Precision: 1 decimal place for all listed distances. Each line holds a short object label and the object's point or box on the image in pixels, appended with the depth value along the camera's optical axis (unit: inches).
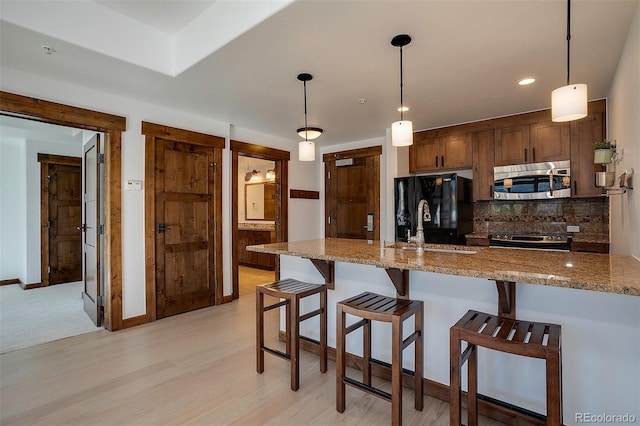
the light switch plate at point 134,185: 133.3
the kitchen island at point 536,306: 56.6
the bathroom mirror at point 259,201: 286.2
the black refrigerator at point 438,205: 155.5
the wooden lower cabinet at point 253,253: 253.1
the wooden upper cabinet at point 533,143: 139.2
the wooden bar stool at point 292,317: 86.1
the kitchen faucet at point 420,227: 91.2
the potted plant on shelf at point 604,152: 91.3
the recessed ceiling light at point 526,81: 111.1
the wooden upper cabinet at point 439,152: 164.1
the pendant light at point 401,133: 91.7
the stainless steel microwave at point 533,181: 138.9
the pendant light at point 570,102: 64.2
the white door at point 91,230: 134.6
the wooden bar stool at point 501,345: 50.6
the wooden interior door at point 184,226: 143.5
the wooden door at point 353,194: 199.6
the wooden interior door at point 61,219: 203.2
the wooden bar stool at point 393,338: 66.6
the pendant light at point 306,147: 109.7
